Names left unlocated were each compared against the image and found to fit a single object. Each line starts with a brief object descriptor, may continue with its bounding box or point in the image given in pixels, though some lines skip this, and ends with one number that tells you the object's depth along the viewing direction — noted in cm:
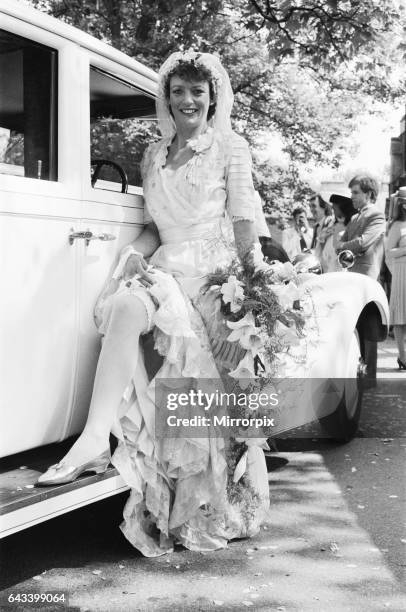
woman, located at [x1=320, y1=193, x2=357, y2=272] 721
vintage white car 274
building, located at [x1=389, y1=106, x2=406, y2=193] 2941
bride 299
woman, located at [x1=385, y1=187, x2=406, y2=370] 775
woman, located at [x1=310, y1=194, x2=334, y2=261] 823
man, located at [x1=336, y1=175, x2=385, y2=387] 638
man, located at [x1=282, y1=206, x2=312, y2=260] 1090
